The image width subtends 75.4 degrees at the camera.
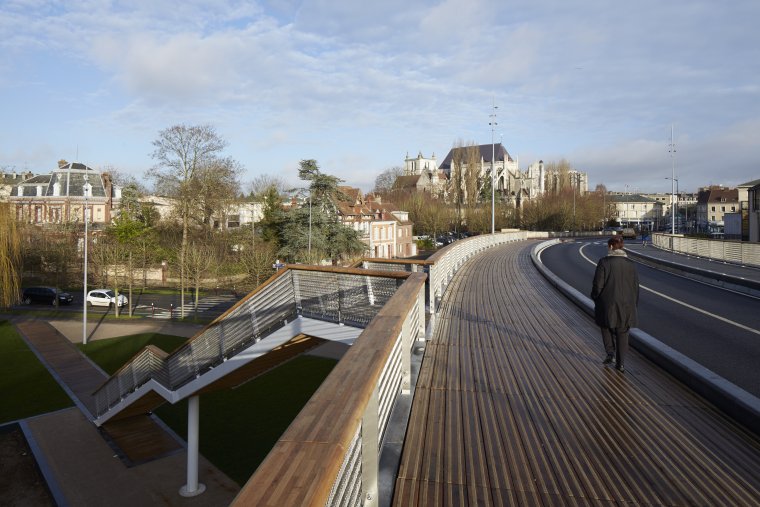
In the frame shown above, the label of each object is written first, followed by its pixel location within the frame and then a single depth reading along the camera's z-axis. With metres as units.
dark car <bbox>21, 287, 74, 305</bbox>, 34.25
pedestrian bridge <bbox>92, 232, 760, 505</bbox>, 1.95
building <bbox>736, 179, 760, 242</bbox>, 40.75
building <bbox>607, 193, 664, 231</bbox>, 139.00
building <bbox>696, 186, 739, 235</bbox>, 103.88
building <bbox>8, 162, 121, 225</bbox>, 52.16
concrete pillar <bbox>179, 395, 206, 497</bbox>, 10.72
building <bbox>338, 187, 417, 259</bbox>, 56.93
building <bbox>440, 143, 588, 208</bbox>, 85.00
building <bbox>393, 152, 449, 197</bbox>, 112.54
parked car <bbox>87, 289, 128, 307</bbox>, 33.53
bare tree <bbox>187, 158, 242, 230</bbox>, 41.94
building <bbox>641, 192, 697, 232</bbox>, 112.69
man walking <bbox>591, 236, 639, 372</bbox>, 5.86
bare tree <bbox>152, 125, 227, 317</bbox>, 41.31
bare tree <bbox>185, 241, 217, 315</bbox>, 30.70
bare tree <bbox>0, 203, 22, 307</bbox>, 23.26
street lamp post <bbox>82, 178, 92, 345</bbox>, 23.10
